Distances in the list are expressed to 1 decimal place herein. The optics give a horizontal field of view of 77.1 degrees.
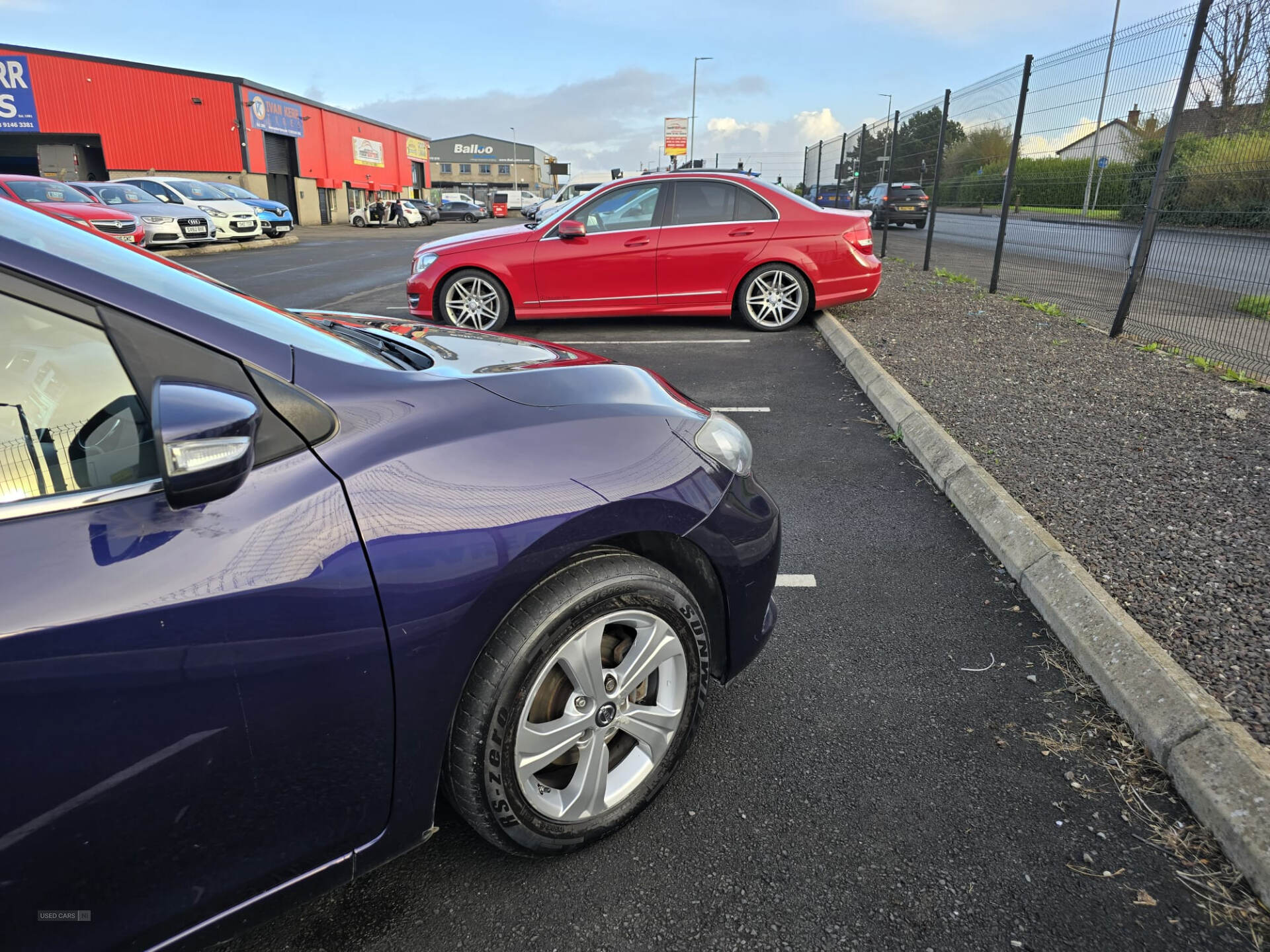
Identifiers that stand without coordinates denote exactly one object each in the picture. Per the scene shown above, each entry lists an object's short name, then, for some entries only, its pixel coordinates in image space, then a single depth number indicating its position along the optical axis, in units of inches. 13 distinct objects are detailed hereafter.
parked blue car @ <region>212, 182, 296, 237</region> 928.3
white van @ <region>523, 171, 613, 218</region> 904.5
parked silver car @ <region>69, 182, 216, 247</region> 669.3
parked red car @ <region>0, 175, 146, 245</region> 538.0
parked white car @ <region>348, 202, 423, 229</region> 1610.5
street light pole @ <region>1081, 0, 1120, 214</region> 311.9
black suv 633.6
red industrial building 1464.1
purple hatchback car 49.5
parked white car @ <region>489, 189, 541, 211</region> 2388.0
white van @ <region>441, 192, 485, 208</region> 2048.5
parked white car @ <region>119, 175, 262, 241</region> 804.6
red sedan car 332.2
